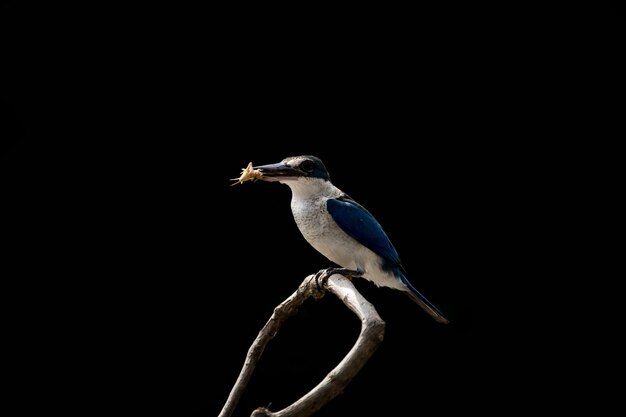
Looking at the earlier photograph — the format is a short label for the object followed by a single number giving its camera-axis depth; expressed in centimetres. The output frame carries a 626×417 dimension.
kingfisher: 678
